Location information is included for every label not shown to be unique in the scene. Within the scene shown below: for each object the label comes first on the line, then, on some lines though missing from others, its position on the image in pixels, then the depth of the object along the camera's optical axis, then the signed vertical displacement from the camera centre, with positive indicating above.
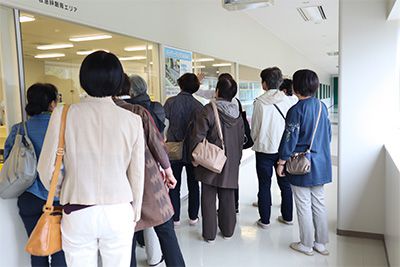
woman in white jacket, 3.53 -0.36
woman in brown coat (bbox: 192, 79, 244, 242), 3.12 -0.62
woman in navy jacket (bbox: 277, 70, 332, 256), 2.79 -0.47
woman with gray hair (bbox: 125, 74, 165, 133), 2.64 +0.01
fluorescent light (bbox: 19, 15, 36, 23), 2.55 +0.64
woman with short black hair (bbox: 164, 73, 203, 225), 3.51 -0.18
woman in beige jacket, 1.53 -0.29
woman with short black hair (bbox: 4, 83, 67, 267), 2.16 -0.25
